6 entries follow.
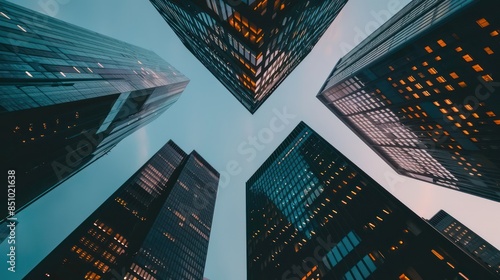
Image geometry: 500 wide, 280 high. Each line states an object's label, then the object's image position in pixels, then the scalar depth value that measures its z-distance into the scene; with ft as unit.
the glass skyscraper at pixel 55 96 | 88.89
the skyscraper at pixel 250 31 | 80.18
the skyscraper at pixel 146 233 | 241.76
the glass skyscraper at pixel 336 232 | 114.01
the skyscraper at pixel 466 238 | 385.29
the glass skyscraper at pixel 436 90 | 124.98
